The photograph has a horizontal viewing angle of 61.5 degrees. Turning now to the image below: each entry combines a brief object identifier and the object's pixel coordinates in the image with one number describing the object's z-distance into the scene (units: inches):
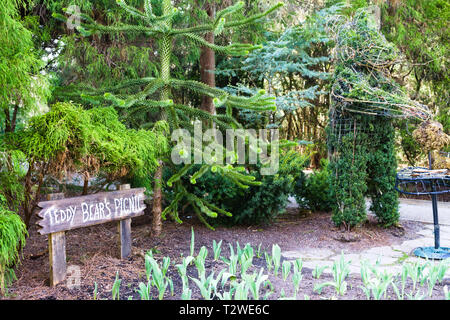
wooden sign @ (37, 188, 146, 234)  121.7
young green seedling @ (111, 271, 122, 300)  113.3
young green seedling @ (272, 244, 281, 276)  138.1
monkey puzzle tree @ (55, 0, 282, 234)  157.8
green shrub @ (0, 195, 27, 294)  103.0
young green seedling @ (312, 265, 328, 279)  131.9
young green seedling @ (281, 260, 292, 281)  128.2
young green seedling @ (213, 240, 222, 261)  151.2
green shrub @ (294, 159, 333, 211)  256.8
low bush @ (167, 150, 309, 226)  211.9
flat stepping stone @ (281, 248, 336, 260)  176.7
